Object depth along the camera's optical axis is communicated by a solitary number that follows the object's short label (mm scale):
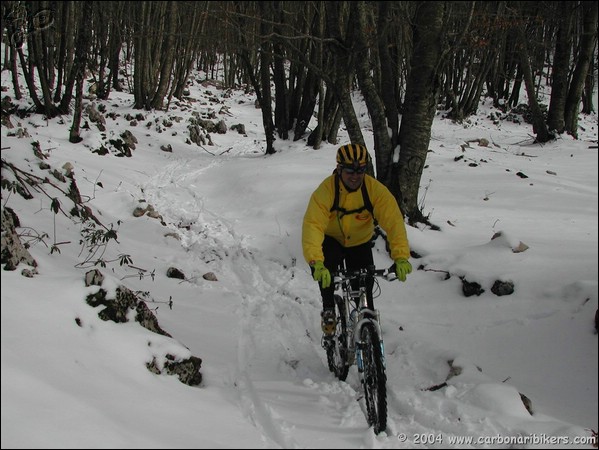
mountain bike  3363
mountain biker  3688
